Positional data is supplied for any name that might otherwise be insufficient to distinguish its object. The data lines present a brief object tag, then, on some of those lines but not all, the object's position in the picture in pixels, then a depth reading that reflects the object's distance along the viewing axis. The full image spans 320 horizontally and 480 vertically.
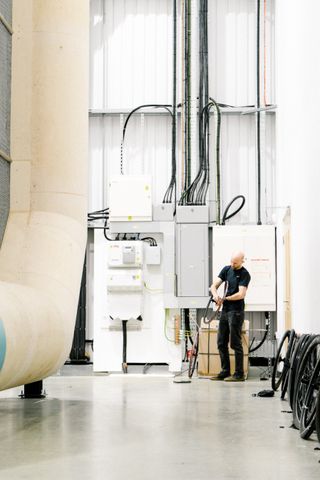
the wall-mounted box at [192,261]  11.44
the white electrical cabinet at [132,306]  11.36
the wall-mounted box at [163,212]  11.67
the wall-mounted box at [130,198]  11.62
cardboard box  10.53
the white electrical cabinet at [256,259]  11.70
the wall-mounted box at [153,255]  11.52
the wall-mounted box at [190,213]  11.49
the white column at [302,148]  7.78
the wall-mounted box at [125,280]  11.31
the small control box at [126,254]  11.32
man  9.93
